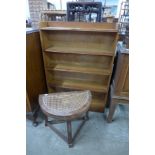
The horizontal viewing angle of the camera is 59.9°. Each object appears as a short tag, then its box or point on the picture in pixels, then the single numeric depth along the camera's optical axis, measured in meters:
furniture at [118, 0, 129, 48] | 1.23
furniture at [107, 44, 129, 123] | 1.27
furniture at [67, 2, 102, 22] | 1.98
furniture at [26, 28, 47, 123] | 1.45
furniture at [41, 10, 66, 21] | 3.56
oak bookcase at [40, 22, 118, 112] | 1.51
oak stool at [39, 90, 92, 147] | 1.21
